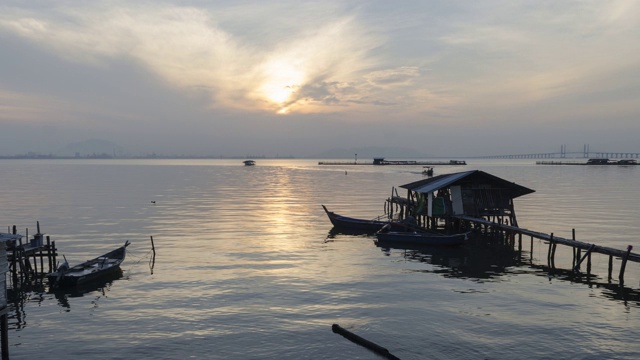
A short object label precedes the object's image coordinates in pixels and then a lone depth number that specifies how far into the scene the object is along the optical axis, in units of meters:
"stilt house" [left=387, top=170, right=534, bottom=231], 40.72
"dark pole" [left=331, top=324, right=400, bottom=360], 16.11
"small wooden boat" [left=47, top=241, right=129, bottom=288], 25.75
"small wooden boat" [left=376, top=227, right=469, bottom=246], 36.97
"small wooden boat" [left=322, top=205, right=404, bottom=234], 45.94
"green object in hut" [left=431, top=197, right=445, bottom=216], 42.31
